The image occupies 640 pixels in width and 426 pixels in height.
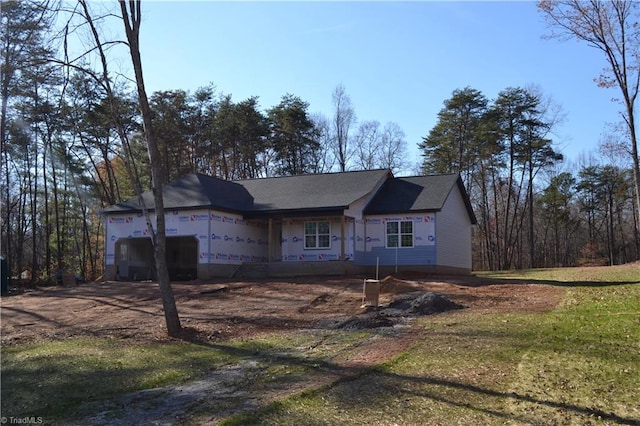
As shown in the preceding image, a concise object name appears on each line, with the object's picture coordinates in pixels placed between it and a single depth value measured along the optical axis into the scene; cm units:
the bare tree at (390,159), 5626
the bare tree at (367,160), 5562
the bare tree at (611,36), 2617
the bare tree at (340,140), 5466
